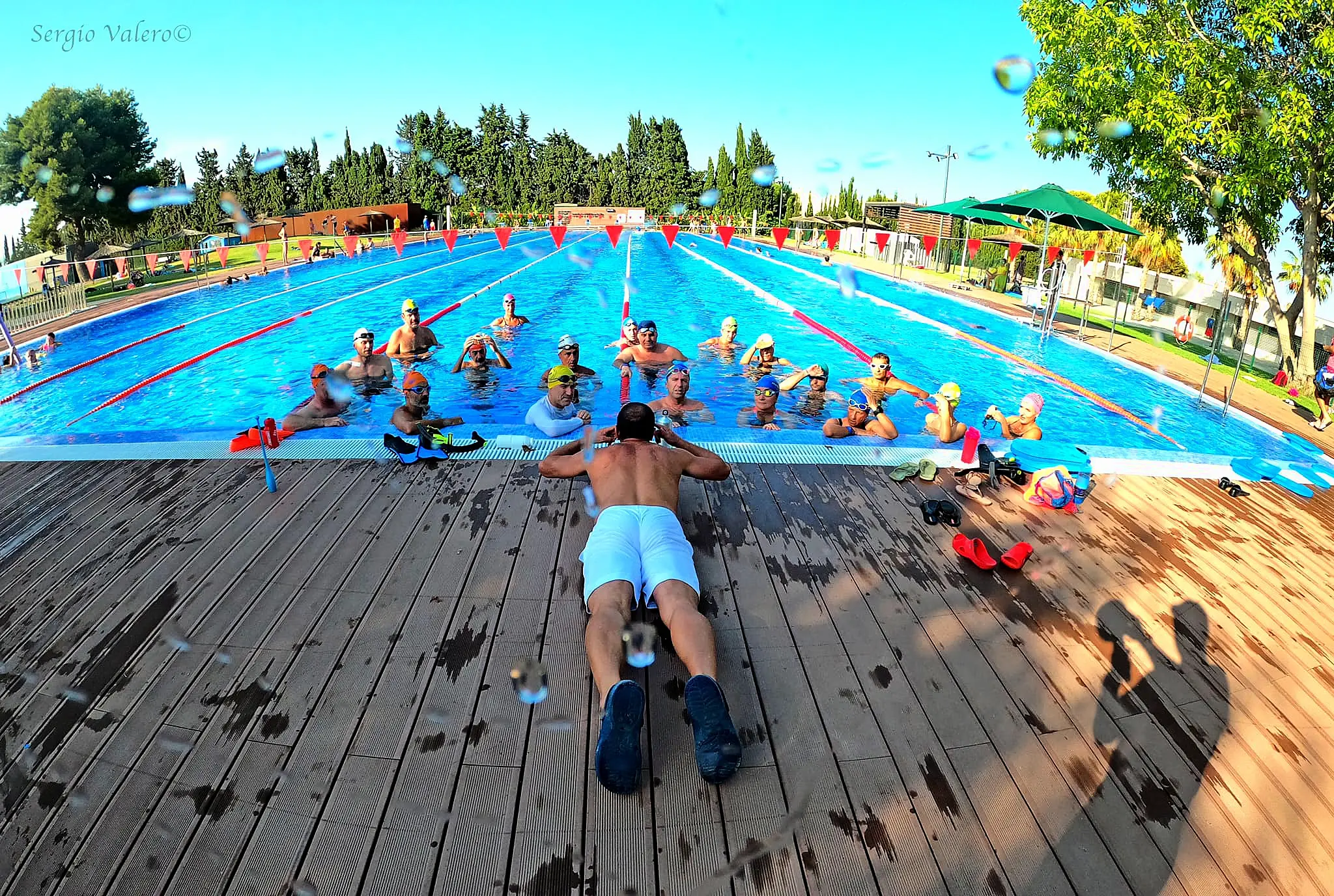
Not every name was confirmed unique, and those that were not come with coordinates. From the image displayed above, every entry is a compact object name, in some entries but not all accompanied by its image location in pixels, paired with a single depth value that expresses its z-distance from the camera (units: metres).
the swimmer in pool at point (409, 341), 10.47
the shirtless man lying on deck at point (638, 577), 2.09
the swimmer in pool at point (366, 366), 8.83
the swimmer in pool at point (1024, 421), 6.20
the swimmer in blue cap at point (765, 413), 7.73
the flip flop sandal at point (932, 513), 3.92
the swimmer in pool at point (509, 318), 12.74
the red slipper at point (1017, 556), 3.38
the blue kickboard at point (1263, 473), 4.75
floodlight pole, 30.92
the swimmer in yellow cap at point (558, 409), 6.32
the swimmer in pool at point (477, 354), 9.80
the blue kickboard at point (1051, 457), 4.56
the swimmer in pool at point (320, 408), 7.33
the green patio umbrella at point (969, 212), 16.73
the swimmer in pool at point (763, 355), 9.96
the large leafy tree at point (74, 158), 31.92
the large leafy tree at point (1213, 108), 7.91
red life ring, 13.17
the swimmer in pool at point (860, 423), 6.46
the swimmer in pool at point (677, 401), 7.70
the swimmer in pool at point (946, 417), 6.32
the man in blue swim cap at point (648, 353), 9.14
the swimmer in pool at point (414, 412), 6.33
